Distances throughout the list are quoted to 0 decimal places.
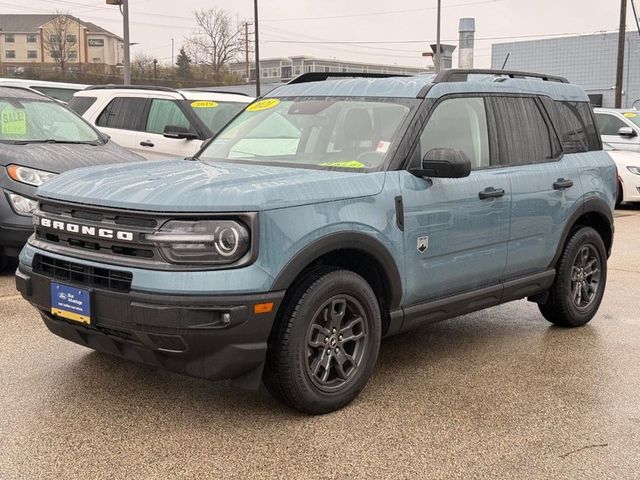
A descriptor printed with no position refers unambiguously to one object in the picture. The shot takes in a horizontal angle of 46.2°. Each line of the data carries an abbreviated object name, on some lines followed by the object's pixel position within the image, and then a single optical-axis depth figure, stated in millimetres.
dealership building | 37781
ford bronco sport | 3434
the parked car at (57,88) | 14416
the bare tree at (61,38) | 88125
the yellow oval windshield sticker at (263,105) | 5152
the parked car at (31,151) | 6645
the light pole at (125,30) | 19172
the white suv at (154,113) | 10133
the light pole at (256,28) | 42594
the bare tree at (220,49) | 74562
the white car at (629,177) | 13477
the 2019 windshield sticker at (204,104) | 10403
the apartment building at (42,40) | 104375
